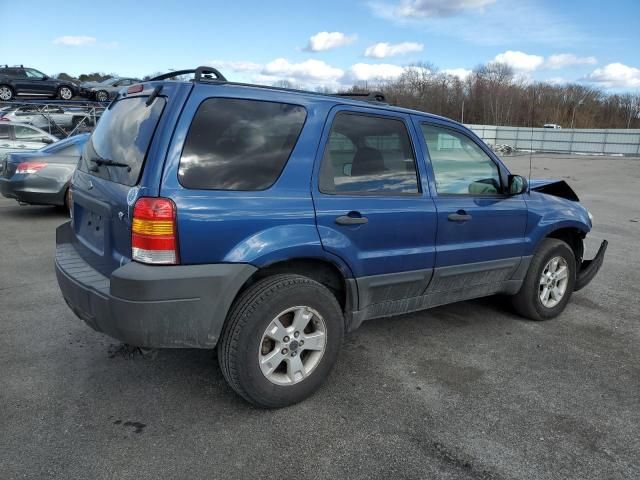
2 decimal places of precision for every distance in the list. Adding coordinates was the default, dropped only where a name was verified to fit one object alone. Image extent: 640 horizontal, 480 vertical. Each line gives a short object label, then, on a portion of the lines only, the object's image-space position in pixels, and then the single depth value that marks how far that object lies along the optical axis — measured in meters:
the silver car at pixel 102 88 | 26.80
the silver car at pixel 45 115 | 18.29
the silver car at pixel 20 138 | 12.65
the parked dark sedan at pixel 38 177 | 8.63
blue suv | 2.58
